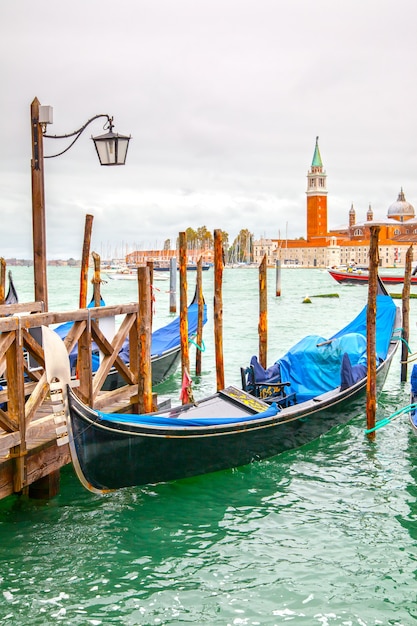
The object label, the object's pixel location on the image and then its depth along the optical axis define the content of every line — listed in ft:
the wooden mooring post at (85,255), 26.32
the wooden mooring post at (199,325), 30.76
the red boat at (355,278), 116.57
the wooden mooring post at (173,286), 69.36
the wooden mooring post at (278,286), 100.69
